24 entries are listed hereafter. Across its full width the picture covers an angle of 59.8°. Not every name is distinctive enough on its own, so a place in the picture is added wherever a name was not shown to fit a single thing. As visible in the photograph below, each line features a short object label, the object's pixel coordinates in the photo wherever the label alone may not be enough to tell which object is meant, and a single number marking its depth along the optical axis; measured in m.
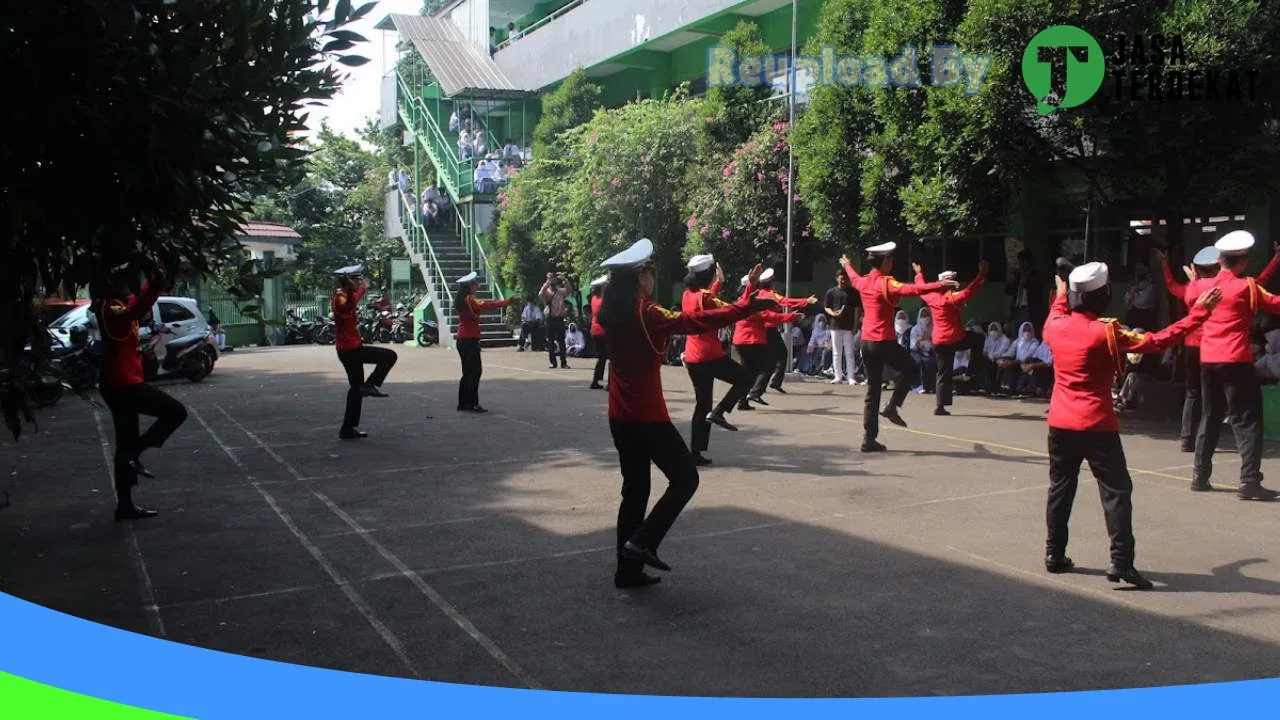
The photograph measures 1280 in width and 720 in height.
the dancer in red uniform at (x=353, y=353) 11.81
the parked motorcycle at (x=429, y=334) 29.84
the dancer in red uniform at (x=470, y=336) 13.84
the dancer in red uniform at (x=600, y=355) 13.99
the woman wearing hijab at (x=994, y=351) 15.53
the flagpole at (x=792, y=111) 17.11
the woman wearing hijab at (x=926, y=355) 16.28
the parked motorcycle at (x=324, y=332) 33.97
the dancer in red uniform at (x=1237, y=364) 8.09
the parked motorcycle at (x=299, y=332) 34.16
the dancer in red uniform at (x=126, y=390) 7.93
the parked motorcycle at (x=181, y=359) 18.78
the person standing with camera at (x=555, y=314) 21.42
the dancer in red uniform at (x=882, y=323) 10.75
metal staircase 28.72
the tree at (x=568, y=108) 27.73
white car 19.28
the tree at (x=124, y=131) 5.19
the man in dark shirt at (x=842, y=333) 17.72
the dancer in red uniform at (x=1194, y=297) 8.85
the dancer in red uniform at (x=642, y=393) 5.92
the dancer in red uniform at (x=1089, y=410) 5.90
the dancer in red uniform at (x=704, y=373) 9.77
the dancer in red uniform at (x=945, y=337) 13.49
